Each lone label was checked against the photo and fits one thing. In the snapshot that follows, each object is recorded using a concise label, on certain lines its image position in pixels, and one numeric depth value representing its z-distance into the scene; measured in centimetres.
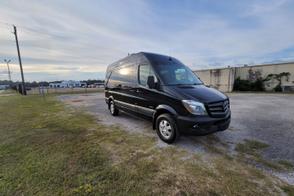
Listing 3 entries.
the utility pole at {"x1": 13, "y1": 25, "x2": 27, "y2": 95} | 1662
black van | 311
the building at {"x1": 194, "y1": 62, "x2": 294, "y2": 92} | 1548
